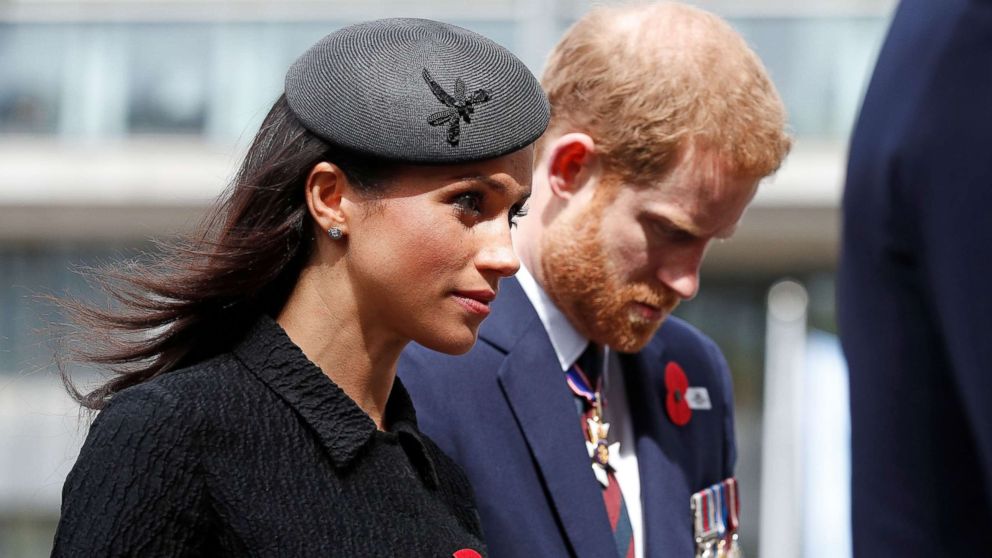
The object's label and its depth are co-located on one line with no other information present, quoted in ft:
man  27.30
